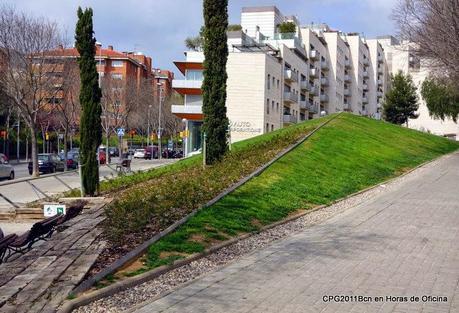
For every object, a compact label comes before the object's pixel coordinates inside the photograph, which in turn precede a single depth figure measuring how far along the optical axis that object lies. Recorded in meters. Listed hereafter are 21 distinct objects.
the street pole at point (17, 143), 59.38
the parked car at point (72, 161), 44.56
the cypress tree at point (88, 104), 16.27
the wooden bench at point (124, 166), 28.91
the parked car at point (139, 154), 72.19
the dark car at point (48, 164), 40.00
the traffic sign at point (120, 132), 51.81
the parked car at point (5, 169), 32.83
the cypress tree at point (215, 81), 19.36
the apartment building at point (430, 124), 91.31
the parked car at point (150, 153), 70.44
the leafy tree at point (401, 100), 67.25
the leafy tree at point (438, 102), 50.69
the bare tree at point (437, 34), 22.33
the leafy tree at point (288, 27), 78.44
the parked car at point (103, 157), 53.10
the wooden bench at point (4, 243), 7.56
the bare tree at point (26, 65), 32.91
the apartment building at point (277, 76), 59.22
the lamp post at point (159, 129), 71.04
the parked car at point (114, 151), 79.42
